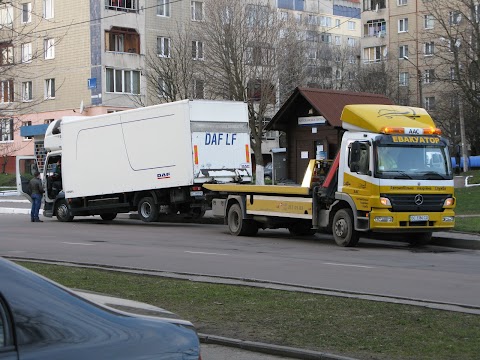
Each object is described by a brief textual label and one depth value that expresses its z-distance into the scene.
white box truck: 27.17
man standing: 31.92
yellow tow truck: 19.89
